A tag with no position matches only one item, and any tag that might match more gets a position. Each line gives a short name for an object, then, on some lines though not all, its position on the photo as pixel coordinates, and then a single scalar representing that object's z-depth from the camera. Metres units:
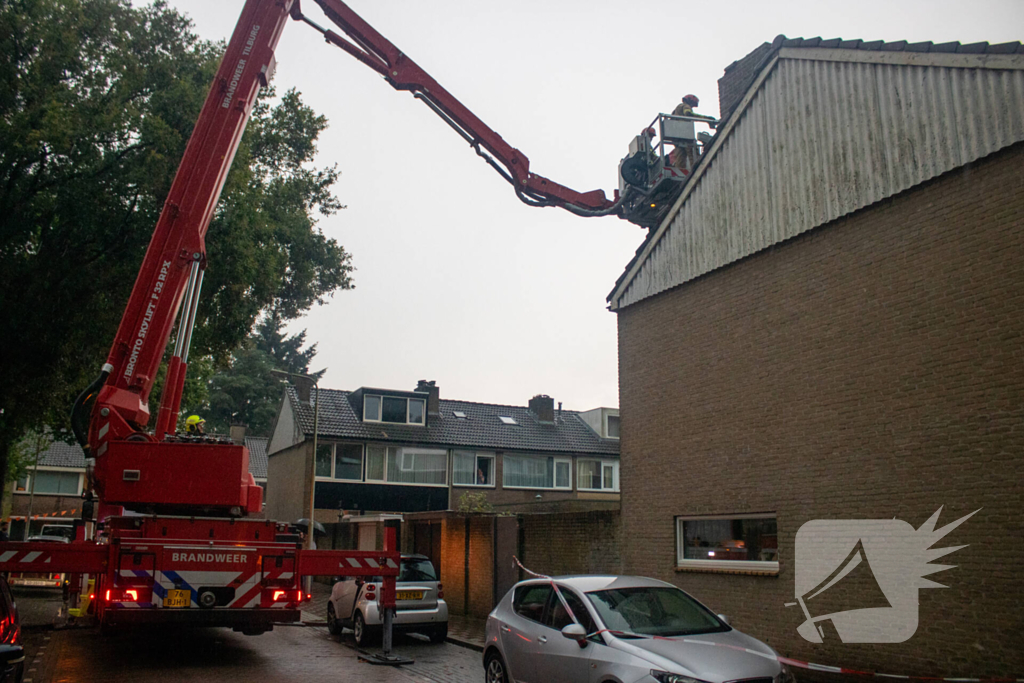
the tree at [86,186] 15.58
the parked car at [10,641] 5.86
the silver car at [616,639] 6.40
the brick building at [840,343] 8.78
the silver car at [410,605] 13.69
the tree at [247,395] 67.62
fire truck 9.63
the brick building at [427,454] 34.91
